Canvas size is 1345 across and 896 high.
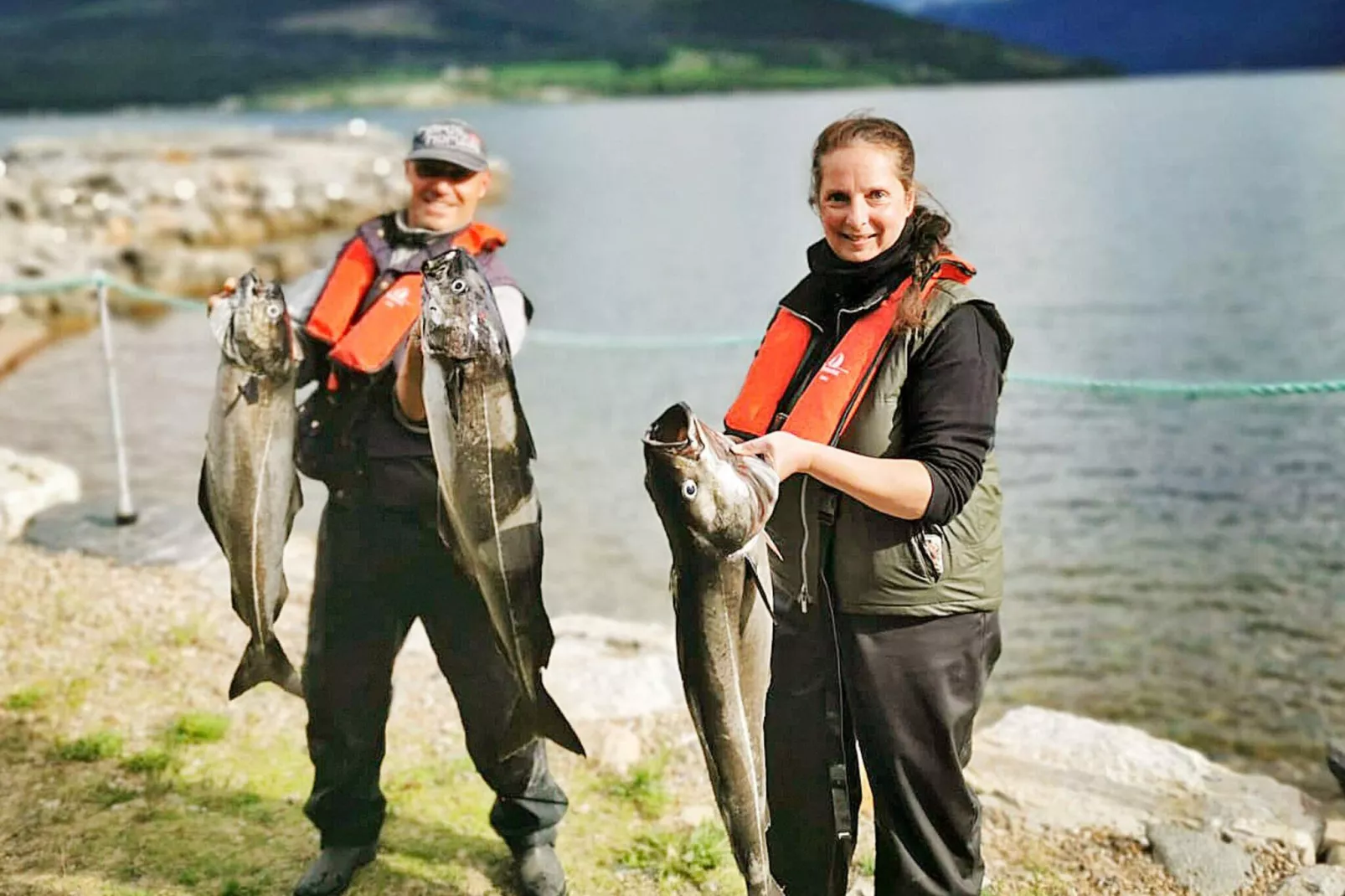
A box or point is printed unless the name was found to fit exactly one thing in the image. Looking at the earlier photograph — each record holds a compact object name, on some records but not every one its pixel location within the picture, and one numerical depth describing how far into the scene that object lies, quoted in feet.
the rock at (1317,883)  14.62
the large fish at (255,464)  12.02
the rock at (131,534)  25.93
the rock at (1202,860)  15.01
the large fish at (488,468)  10.69
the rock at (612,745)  18.44
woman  10.02
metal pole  25.84
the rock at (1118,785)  16.72
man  13.03
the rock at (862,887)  14.75
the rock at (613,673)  20.25
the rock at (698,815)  16.61
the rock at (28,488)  27.35
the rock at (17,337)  59.72
